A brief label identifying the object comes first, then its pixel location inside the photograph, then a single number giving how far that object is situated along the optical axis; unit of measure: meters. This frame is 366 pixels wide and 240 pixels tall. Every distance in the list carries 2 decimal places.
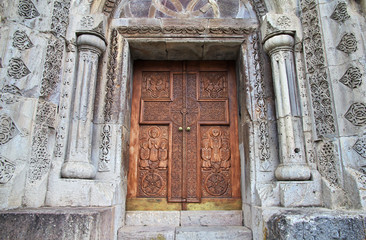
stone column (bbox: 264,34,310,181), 3.08
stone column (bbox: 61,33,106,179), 3.11
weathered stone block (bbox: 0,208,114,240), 2.33
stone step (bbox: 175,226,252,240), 3.08
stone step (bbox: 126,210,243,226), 3.52
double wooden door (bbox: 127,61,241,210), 3.75
